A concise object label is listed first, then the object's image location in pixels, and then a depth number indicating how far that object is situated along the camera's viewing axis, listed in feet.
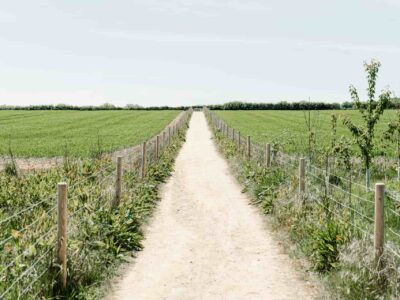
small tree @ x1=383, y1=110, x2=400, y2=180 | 51.50
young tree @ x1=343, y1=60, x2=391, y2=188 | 49.88
